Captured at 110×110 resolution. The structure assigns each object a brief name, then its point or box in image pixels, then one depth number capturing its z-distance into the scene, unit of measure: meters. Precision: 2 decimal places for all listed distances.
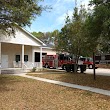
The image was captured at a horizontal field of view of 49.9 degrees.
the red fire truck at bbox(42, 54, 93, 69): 19.00
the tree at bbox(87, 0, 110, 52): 7.13
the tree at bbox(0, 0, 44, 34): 7.78
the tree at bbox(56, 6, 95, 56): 13.48
